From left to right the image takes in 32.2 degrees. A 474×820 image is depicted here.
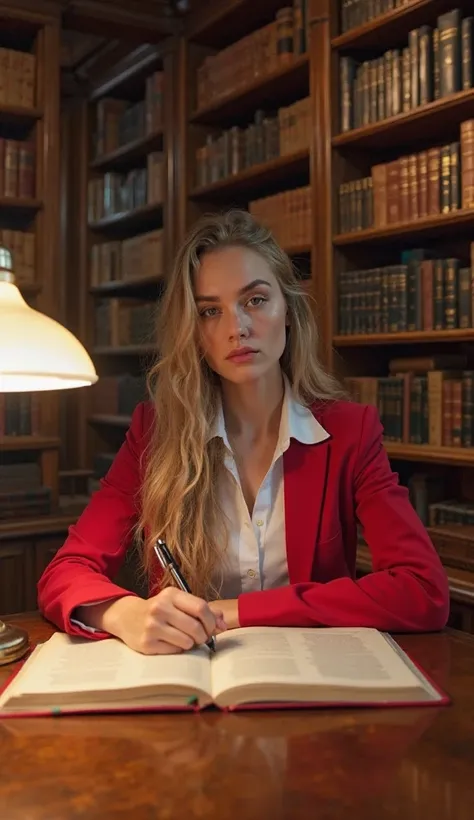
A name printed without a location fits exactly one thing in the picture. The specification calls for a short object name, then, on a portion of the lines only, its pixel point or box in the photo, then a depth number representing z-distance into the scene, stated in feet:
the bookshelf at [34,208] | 9.96
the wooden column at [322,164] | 8.61
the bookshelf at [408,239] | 7.55
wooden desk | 2.35
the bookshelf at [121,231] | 11.75
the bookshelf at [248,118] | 9.30
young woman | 4.68
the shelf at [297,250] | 9.14
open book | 3.01
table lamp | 3.41
